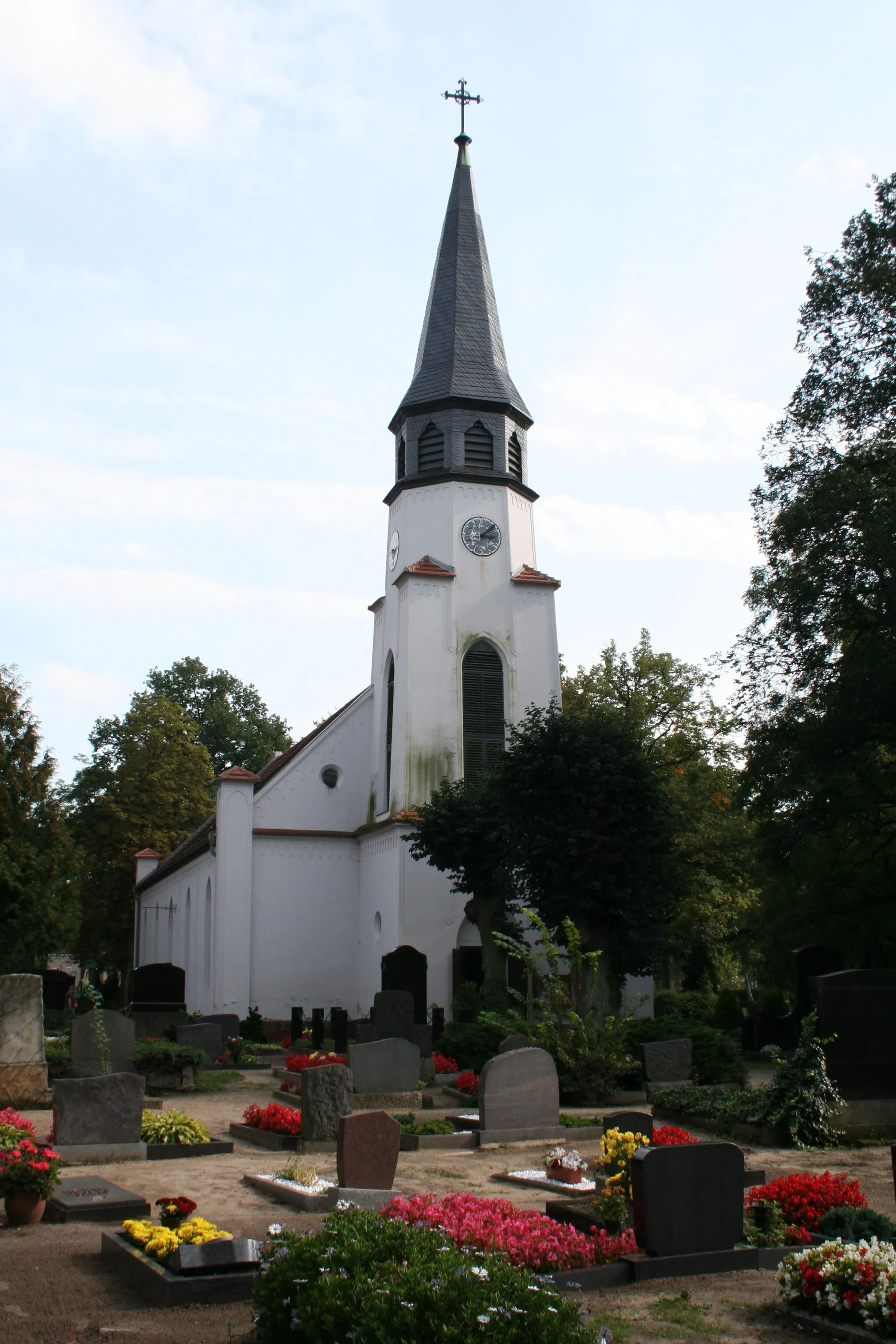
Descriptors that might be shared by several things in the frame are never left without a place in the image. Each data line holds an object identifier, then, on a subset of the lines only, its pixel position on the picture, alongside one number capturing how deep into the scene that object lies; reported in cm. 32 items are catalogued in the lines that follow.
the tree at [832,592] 2231
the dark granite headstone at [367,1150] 949
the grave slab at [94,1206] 934
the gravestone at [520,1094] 1388
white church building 3238
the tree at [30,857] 2975
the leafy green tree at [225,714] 6147
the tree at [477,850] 2673
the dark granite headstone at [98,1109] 1200
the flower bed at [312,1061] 1812
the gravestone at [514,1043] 1639
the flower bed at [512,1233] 723
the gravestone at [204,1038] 2336
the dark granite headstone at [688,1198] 772
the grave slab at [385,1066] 1689
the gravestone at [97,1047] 1791
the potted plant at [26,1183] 921
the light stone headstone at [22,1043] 1616
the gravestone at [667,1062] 1766
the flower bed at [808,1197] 854
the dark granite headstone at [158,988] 2817
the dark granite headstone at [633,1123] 1030
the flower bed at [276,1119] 1365
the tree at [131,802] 4791
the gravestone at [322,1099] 1306
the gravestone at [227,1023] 2664
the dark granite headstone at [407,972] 2562
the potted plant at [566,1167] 1070
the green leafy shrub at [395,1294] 488
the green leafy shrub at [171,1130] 1280
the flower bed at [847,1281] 628
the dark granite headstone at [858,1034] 1445
